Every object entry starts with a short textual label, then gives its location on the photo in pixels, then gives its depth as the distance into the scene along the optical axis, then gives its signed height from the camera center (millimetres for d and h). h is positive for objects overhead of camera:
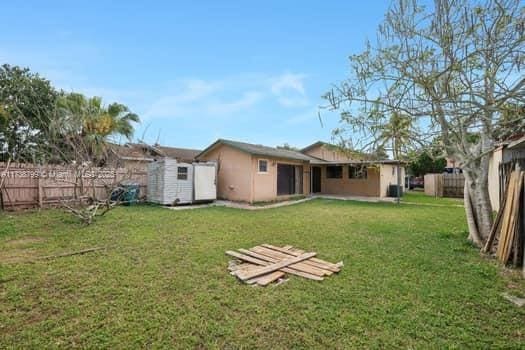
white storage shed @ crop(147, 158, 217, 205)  10727 -128
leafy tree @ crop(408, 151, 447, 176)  21594 +1079
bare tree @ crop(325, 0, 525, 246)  3527 +1662
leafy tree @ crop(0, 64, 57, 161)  14610 +4286
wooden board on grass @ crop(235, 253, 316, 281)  3784 -1354
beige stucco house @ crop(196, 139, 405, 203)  12263 +281
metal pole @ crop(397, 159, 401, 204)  13356 +89
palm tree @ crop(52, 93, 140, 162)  8000 +2497
